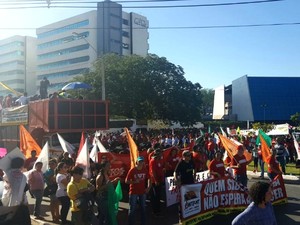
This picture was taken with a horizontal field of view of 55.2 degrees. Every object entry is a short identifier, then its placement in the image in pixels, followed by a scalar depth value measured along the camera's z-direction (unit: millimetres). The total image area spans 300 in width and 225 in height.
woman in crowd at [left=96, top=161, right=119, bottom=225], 5332
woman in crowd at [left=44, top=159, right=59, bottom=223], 6770
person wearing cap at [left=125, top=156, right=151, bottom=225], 5931
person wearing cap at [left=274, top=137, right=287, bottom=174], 11074
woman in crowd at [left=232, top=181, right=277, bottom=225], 3123
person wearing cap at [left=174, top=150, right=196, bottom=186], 6529
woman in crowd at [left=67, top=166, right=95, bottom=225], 5132
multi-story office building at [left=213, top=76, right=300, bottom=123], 57976
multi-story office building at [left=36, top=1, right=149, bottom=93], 59171
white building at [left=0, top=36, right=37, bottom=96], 74159
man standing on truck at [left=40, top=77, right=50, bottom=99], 13709
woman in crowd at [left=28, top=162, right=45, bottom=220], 6919
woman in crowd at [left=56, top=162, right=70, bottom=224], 6350
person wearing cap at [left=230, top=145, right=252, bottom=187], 7707
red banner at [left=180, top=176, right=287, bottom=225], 6006
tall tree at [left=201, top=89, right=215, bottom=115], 91437
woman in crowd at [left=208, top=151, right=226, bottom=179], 7287
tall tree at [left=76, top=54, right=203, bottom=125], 34643
